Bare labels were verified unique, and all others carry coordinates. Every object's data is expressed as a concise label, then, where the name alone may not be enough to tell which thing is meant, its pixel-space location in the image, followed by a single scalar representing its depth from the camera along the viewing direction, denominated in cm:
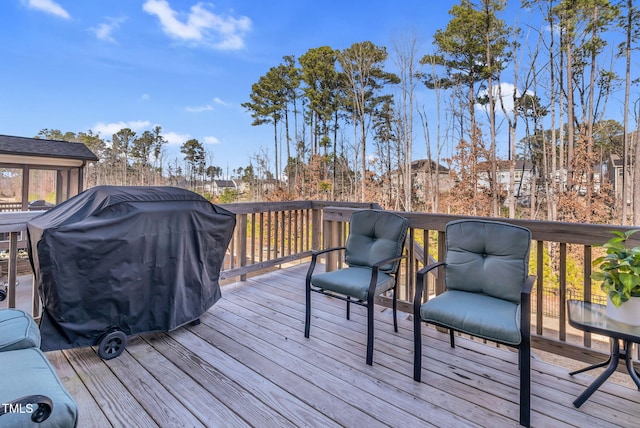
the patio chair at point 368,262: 218
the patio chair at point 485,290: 155
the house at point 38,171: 764
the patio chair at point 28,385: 87
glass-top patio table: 151
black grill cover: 185
